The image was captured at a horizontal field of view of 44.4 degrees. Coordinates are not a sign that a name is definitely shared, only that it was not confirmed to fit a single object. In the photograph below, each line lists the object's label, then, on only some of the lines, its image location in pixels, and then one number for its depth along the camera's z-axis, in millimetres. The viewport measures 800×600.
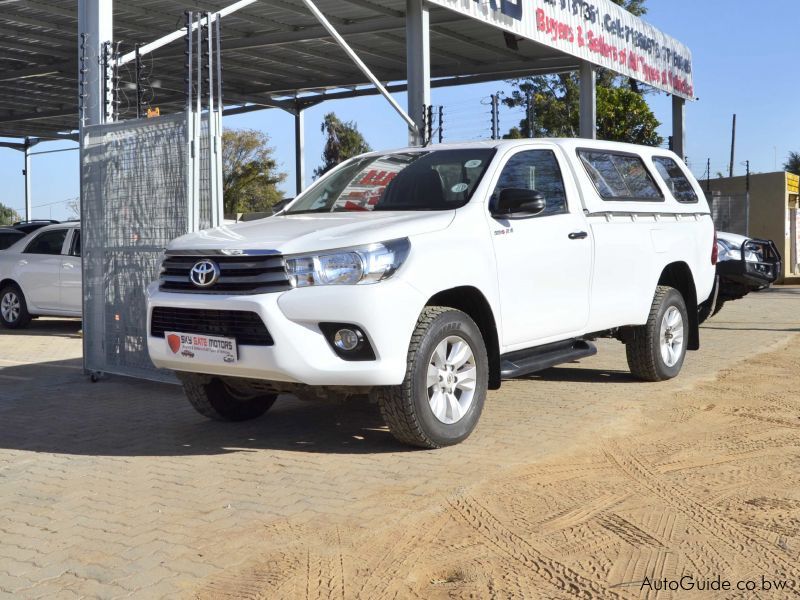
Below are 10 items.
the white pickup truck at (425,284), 5582
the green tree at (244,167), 50719
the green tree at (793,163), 68562
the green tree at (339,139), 60406
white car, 13896
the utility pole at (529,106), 17078
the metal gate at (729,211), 25062
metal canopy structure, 16503
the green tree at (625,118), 31078
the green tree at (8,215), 63784
